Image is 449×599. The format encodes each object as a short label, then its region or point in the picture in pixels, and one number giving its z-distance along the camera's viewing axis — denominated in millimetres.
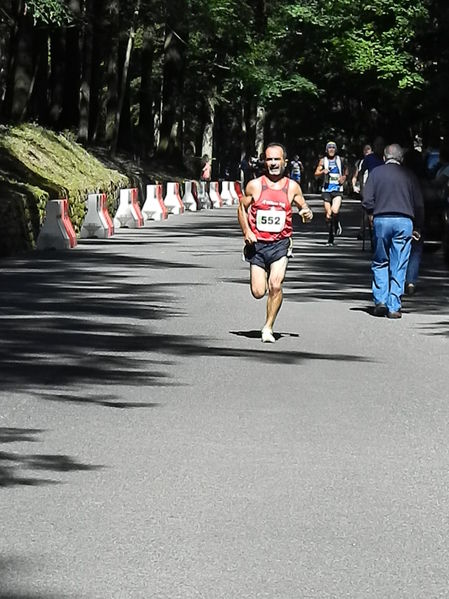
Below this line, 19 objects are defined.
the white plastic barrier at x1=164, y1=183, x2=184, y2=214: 52000
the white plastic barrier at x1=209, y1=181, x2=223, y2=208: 60812
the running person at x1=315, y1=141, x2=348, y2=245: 32938
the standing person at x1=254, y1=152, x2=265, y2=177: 63284
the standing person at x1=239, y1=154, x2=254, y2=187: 75975
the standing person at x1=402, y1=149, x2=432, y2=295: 19722
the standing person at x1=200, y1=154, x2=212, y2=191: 68919
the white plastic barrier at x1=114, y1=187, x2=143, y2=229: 40125
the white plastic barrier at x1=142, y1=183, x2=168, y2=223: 46031
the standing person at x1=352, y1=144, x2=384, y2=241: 27906
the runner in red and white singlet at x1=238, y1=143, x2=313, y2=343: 15836
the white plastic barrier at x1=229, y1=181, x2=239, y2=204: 67062
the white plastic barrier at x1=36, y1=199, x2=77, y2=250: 29516
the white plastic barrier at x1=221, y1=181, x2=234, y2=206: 65562
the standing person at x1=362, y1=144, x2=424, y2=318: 18766
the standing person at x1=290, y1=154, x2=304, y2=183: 83438
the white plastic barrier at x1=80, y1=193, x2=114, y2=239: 34250
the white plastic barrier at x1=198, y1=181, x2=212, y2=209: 58044
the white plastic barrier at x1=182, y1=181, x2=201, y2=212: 55719
